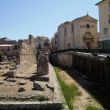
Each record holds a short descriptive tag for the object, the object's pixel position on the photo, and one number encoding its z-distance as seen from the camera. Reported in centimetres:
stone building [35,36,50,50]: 4603
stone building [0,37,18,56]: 3670
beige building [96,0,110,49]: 2041
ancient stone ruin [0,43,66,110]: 749
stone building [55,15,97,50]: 2520
